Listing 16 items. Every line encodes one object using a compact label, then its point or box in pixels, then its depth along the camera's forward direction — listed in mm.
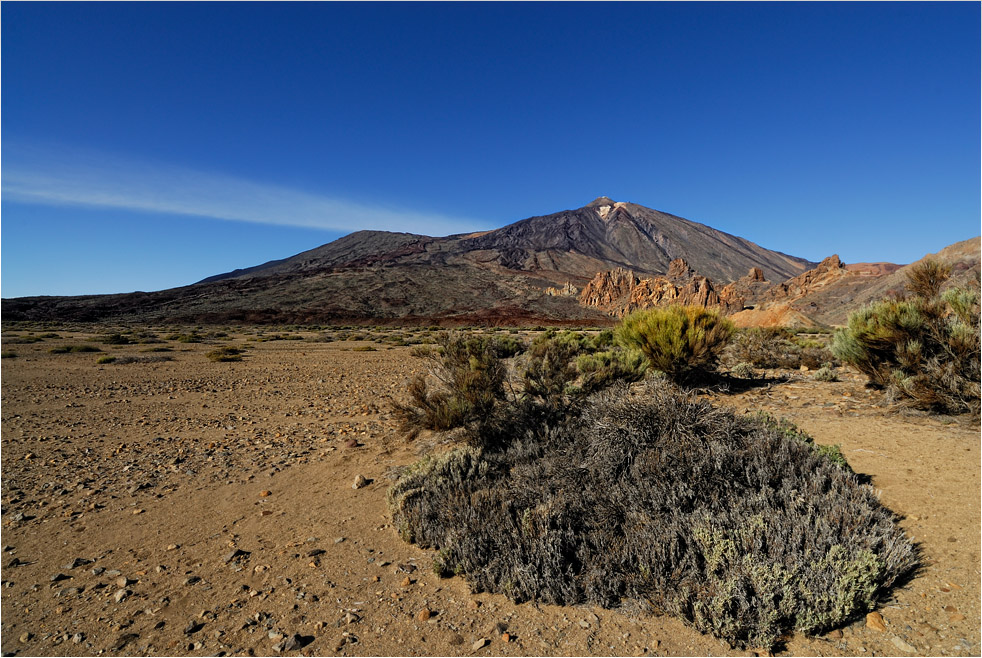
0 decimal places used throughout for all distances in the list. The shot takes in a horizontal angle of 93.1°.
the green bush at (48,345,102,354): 17594
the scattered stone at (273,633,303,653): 2439
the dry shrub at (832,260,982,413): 6090
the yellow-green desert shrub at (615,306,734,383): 8523
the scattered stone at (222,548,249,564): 3275
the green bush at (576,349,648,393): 6301
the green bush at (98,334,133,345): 22781
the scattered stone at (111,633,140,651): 2465
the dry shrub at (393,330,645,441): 5043
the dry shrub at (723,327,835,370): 11094
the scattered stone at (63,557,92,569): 3203
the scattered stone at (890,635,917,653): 2291
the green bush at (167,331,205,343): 24978
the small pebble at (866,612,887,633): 2430
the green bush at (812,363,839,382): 8859
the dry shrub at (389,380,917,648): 2504
